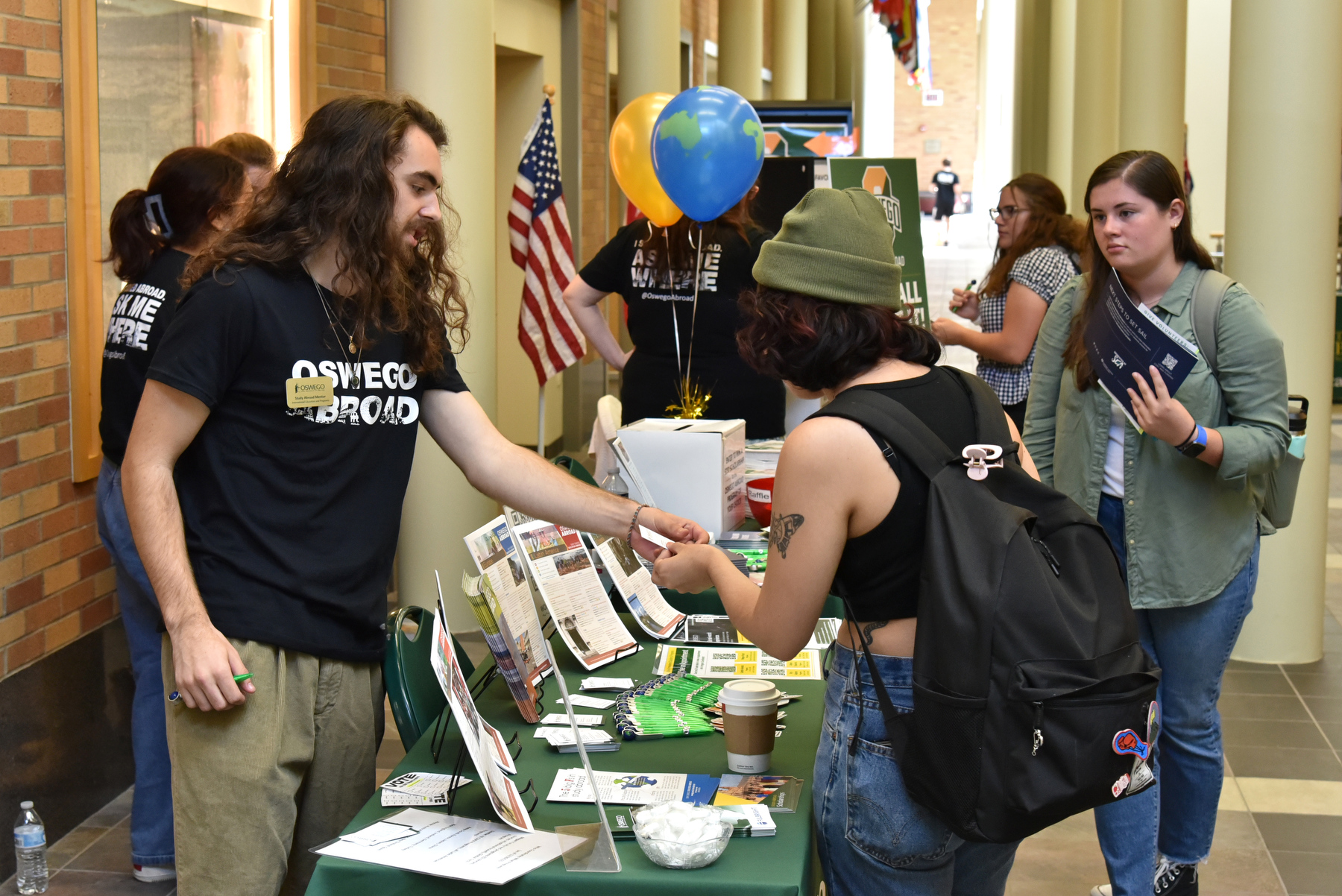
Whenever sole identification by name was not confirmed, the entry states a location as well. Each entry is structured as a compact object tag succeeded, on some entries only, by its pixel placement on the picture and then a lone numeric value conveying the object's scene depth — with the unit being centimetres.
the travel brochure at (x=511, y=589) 226
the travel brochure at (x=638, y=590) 286
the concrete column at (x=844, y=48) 2286
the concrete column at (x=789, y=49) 1631
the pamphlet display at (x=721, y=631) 279
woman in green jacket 263
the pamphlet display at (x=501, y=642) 218
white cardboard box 334
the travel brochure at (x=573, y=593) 264
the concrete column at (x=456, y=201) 478
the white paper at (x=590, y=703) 238
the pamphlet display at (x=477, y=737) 169
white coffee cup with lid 200
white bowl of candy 167
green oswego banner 612
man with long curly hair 187
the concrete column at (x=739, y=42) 1318
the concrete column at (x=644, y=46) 823
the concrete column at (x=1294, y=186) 455
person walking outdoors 3466
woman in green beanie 164
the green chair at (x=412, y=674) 215
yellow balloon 476
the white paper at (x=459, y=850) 165
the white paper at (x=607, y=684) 248
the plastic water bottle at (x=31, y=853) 313
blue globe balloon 424
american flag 554
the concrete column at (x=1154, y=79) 695
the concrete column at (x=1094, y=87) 984
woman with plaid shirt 456
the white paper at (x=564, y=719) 228
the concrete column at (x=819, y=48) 2041
